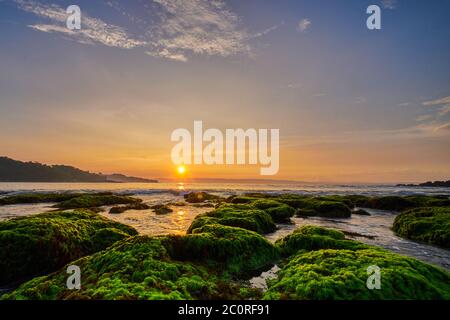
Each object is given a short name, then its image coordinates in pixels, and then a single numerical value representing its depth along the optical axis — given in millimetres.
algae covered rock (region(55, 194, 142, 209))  29288
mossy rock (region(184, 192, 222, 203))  38344
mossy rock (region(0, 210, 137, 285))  8328
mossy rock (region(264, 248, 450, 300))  5742
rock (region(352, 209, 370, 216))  24641
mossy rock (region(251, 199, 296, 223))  20344
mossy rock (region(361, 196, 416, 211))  29656
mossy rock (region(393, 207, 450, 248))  13125
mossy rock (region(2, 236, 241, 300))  5562
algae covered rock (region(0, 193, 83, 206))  32625
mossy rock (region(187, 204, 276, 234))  13852
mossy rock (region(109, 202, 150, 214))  24944
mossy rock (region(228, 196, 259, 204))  32019
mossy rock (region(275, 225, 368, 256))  9791
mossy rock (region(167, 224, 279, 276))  8211
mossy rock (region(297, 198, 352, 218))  23375
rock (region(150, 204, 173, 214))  23769
